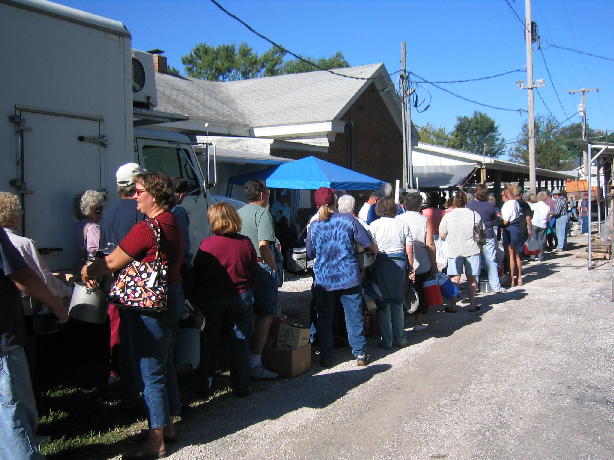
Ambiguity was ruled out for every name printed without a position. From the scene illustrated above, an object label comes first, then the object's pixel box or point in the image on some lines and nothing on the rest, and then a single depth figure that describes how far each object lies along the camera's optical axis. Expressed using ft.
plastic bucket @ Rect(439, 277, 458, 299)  30.42
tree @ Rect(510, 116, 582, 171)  245.26
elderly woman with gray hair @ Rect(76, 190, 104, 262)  18.79
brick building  59.06
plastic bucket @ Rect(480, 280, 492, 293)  38.06
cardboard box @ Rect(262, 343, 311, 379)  20.47
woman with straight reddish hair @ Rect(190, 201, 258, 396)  17.44
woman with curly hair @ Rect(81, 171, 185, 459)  13.41
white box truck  17.99
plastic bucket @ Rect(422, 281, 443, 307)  28.14
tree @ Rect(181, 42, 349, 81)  193.16
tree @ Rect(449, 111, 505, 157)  326.03
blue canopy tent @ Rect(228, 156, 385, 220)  42.70
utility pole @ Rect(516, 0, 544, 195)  79.56
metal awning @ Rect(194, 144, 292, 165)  46.32
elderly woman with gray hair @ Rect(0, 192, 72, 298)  13.78
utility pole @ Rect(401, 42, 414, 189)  60.69
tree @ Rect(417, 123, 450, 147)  216.74
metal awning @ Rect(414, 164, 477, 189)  75.47
